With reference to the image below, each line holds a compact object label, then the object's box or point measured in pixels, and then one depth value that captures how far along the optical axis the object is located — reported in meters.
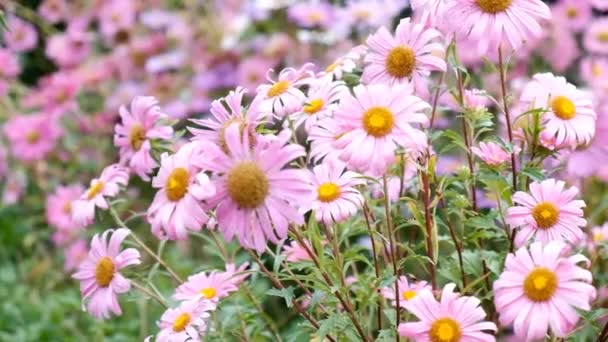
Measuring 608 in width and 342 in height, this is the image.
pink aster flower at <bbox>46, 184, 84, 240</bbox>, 2.15
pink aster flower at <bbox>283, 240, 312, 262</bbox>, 1.28
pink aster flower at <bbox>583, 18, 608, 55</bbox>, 2.21
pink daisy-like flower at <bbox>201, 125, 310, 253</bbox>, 1.13
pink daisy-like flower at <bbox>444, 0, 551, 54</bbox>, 1.18
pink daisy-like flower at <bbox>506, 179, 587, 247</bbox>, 1.19
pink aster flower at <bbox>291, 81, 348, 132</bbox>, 1.22
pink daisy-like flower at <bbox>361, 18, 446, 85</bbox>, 1.21
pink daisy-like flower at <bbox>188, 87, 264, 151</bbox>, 1.17
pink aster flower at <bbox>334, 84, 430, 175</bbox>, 1.13
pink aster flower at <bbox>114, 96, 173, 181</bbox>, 1.26
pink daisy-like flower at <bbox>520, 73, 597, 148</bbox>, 1.23
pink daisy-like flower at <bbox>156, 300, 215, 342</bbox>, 1.23
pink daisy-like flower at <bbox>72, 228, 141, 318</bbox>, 1.26
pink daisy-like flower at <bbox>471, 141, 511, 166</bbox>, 1.25
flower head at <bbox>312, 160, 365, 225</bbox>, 1.19
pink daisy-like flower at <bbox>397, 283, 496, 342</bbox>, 1.15
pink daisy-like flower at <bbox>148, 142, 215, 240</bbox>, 1.14
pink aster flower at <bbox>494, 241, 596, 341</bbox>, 1.13
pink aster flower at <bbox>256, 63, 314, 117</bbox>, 1.21
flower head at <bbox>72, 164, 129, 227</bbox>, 1.29
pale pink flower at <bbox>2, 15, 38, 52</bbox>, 2.73
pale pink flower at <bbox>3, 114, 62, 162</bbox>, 2.28
